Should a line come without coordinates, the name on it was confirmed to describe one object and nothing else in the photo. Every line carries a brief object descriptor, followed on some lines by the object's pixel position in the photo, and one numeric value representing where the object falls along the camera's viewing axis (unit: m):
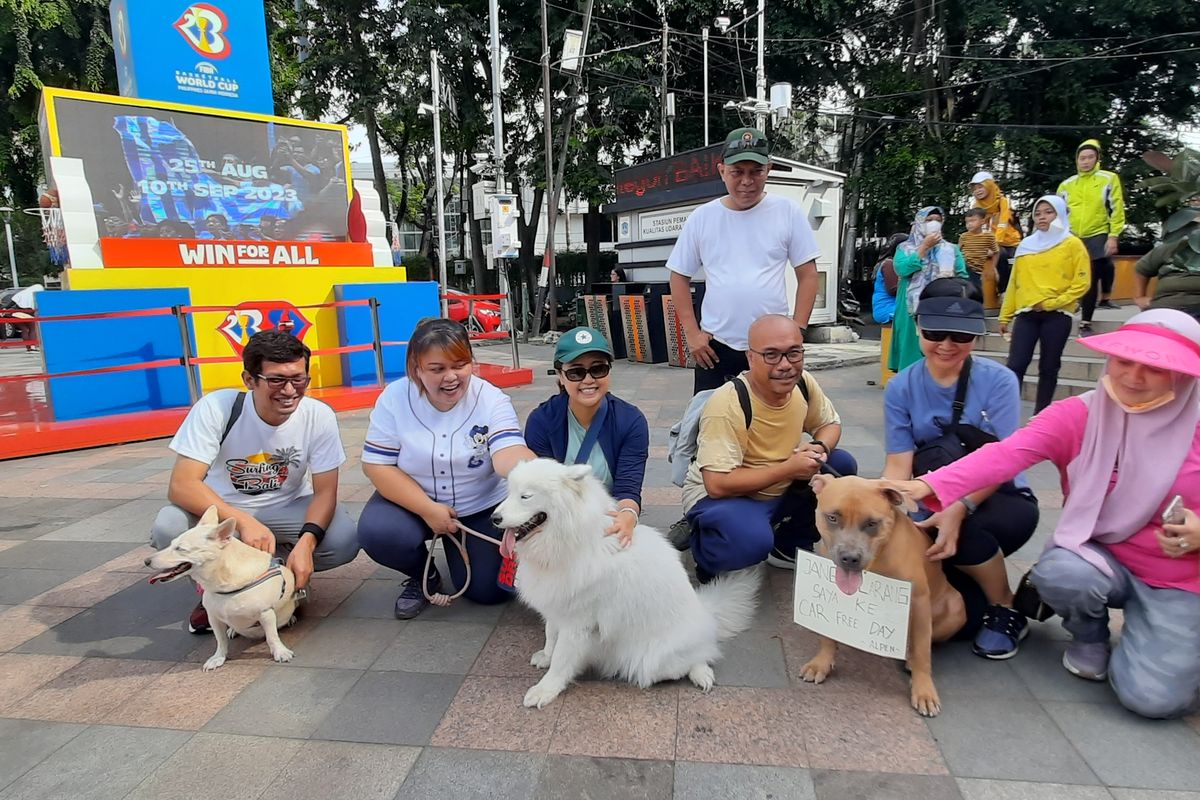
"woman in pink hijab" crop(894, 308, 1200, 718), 2.21
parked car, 12.60
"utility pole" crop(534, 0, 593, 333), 14.70
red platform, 6.73
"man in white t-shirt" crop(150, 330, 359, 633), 2.99
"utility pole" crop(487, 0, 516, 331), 15.15
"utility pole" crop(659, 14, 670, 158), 16.67
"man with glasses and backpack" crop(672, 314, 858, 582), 2.97
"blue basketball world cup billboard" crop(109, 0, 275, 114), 8.33
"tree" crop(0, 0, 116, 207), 17.08
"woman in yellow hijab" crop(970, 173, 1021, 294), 7.77
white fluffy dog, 2.34
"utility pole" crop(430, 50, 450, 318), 16.94
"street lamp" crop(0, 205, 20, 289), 25.85
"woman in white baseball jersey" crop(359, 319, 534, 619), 3.14
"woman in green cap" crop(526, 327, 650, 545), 2.99
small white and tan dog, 2.63
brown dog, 2.30
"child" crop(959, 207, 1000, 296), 7.93
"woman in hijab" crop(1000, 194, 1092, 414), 5.71
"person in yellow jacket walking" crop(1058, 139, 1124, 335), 7.93
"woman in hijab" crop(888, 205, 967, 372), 6.95
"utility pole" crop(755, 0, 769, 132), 16.21
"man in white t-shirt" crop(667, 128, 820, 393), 3.87
